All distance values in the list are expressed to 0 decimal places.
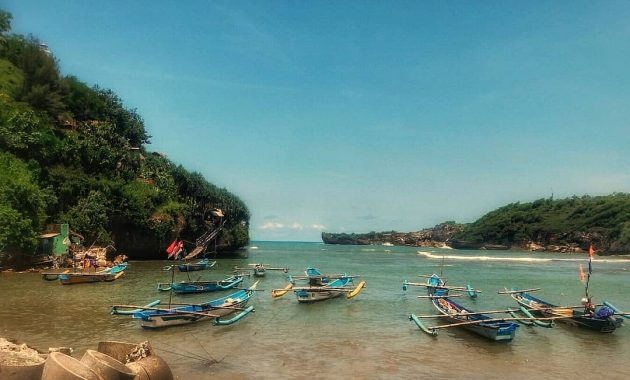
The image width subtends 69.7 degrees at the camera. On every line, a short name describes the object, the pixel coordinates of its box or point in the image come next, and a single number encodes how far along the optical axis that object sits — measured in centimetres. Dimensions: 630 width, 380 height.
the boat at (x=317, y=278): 2988
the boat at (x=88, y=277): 2812
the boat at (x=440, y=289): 2657
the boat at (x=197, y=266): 4247
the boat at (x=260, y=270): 3994
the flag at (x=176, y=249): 2225
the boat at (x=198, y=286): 2705
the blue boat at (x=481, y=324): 1609
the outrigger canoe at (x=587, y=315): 1803
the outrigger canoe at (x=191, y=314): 1689
